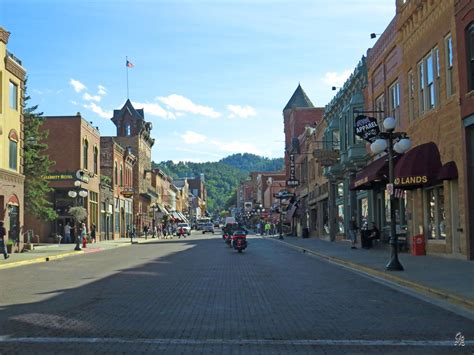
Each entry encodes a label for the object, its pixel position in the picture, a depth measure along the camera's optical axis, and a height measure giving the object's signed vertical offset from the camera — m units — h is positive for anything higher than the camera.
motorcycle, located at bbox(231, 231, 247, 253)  31.33 -1.07
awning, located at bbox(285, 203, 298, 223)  68.91 +0.99
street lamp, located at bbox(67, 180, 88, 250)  35.94 +1.95
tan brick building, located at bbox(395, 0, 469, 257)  20.55 +3.51
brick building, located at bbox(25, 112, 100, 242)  50.03 +5.30
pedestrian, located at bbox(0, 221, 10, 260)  27.02 -0.81
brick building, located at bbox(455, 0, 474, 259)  19.14 +3.96
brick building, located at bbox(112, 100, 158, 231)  79.69 +10.80
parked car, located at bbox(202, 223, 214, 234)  99.53 -1.00
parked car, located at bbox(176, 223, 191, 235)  78.84 -0.93
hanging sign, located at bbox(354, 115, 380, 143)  21.69 +3.46
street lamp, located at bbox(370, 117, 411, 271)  17.89 +2.27
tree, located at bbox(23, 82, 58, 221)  41.69 +4.05
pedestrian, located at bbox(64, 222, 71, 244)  48.31 -0.69
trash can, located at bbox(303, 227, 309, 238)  57.72 -1.29
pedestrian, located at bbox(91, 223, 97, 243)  51.62 -0.82
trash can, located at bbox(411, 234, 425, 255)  23.91 -1.08
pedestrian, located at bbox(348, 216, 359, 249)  32.28 -0.73
